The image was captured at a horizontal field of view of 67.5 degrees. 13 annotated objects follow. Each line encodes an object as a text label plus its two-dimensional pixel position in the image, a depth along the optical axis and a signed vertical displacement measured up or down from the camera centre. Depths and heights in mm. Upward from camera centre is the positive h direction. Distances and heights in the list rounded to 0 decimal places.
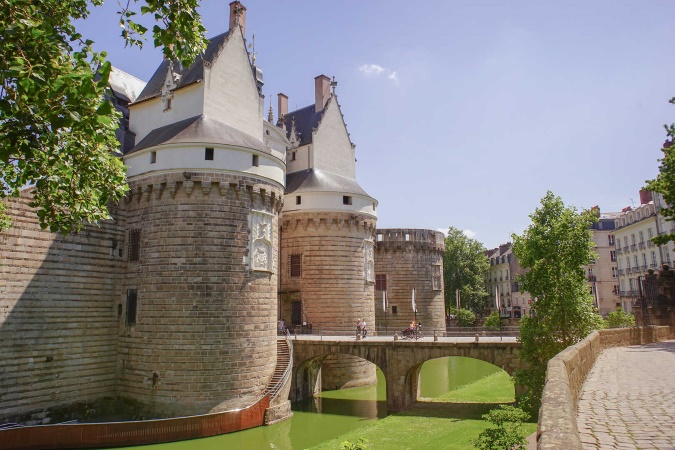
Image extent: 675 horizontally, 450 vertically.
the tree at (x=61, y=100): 7559 +3411
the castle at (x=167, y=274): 20453 +1880
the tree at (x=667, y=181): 23194 +6108
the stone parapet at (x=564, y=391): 5277 -1209
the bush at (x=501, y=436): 14030 -3404
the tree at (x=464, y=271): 64438 +5513
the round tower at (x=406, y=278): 42656 +3146
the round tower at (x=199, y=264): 21641 +2368
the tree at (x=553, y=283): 22266 +1387
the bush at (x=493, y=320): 51406 -590
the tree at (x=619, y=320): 37481 -525
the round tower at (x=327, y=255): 32125 +3951
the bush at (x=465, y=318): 54656 -382
